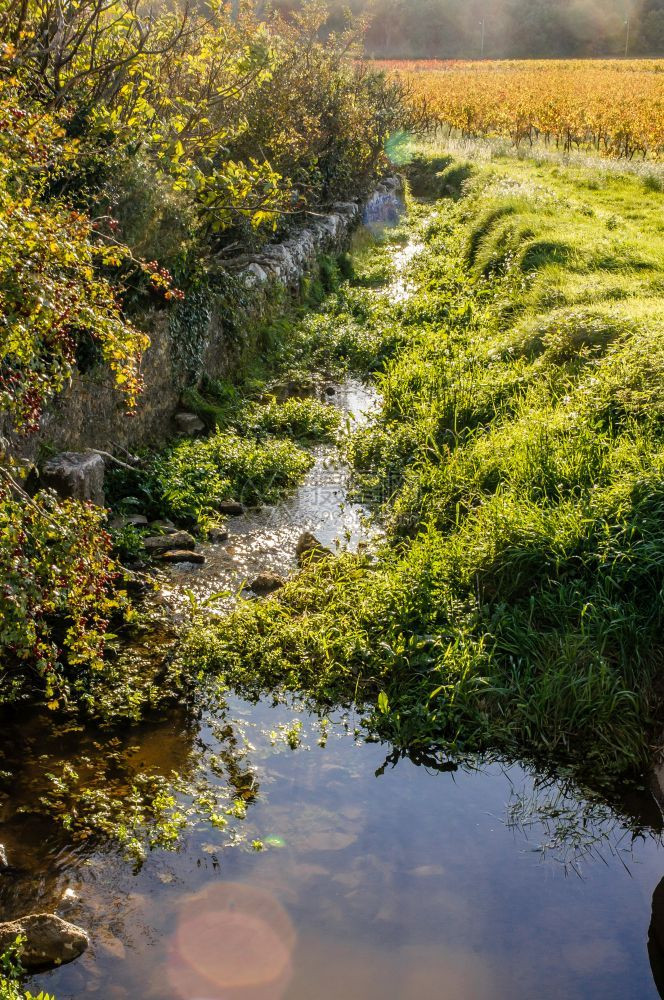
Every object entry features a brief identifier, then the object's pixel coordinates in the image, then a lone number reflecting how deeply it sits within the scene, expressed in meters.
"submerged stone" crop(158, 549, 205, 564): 6.95
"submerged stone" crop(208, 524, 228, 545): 7.41
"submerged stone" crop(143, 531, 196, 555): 7.01
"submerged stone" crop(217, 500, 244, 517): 7.82
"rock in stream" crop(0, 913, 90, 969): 3.67
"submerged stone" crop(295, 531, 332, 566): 7.09
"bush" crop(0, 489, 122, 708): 3.69
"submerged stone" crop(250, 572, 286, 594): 6.69
